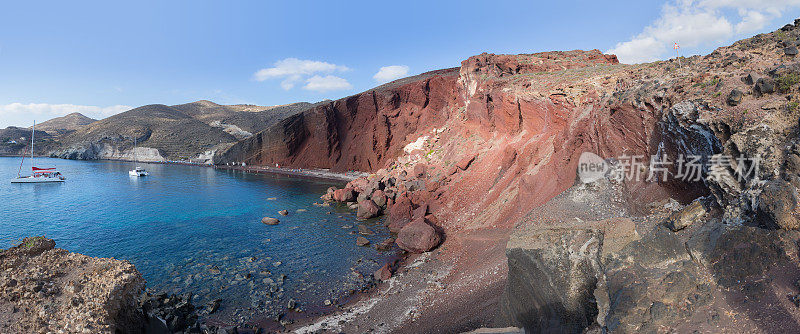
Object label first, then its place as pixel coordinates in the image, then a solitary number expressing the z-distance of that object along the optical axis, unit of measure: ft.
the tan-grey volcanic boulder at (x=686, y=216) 23.07
